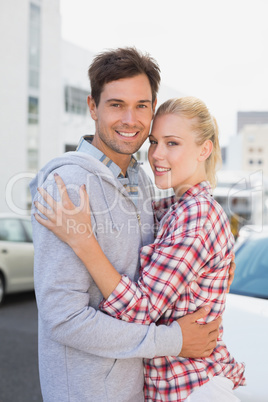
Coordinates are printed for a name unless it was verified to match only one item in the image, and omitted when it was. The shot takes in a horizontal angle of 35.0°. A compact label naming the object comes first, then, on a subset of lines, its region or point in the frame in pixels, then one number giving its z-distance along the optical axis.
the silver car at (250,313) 1.97
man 1.35
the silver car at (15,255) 6.34
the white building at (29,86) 16.08
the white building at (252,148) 81.62
